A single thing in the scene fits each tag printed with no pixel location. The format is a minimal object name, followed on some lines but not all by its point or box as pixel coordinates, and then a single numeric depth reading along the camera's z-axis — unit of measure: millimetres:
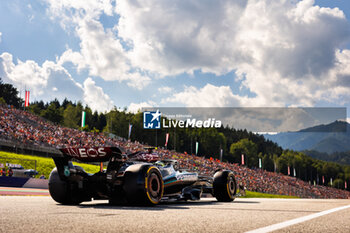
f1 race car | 7340
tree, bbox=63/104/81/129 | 104700
